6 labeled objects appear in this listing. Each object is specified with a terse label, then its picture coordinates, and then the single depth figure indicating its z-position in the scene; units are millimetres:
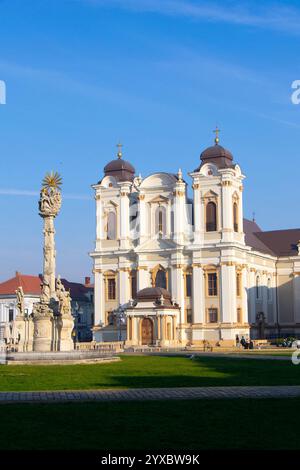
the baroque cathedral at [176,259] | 73438
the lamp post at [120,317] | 76925
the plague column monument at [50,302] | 42844
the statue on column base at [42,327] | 42656
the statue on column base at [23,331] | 45684
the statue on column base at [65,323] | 43000
